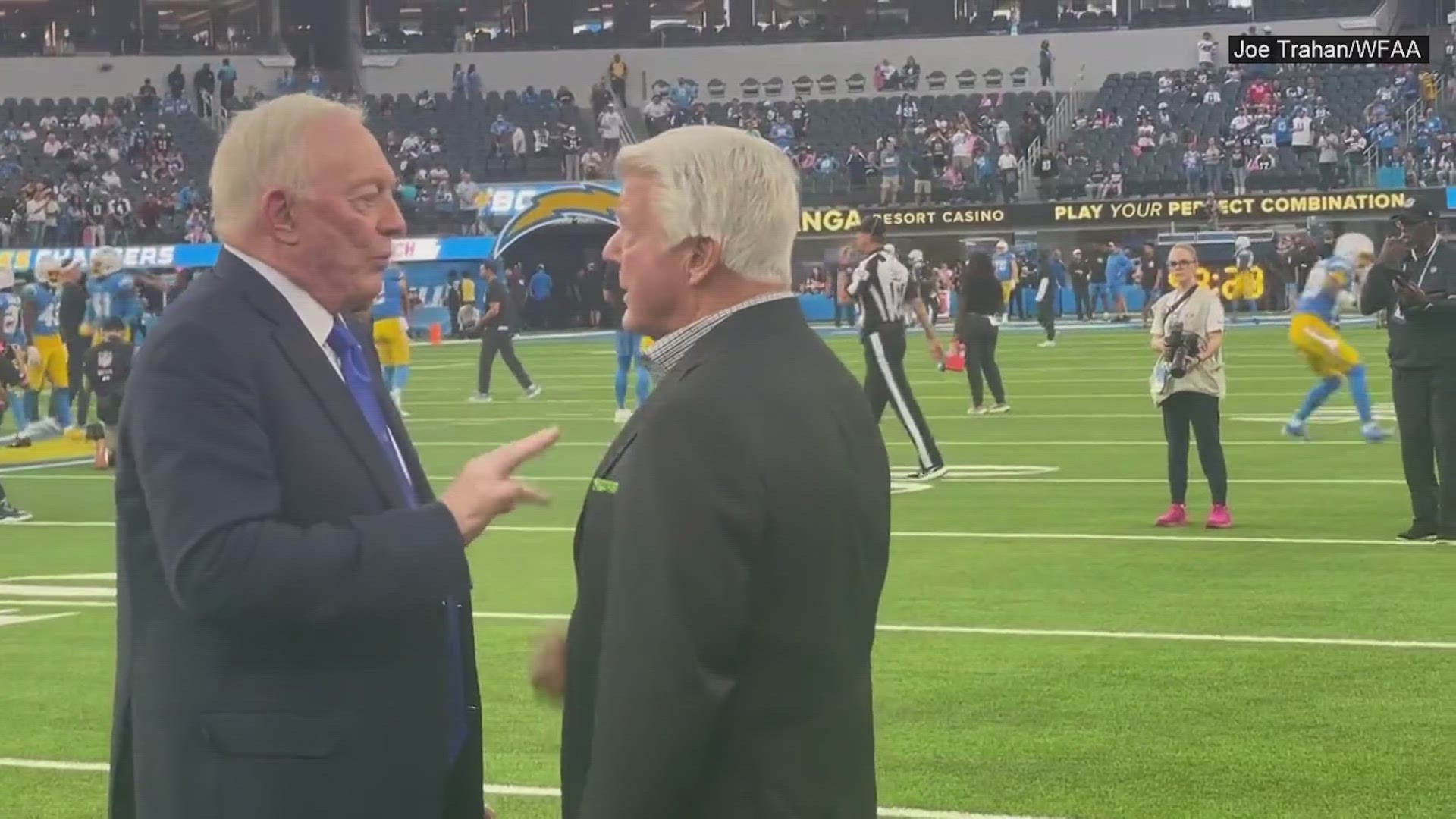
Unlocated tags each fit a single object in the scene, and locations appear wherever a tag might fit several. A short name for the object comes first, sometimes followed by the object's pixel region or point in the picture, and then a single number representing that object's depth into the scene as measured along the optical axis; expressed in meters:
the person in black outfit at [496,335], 28.09
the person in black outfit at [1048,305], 39.88
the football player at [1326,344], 19.20
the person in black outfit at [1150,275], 46.91
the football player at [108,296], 22.11
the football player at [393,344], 25.06
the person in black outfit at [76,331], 25.84
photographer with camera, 13.90
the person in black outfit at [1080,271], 49.56
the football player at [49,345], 24.69
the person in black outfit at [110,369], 18.94
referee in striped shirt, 17.36
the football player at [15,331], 25.31
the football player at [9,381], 16.83
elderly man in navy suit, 3.23
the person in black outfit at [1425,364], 13.04
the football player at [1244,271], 47.56
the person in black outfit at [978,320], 24.00
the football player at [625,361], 23.58
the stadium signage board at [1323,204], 48.50
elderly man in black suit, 3.11
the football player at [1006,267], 48.09
